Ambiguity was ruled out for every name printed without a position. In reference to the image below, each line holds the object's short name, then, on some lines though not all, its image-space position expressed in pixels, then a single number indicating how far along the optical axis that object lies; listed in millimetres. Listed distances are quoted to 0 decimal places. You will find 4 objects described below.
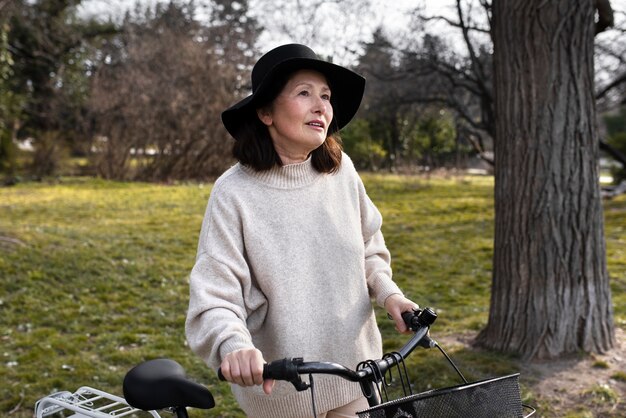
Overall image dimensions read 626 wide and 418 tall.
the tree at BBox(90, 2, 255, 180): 19812
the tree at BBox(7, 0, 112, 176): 22750
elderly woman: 2256
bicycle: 1620
